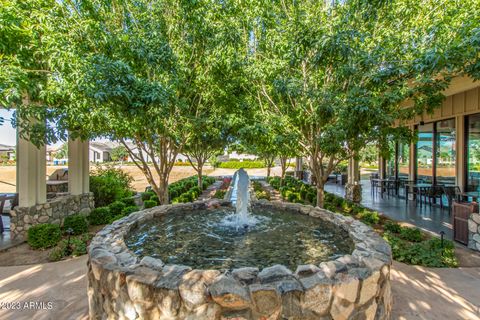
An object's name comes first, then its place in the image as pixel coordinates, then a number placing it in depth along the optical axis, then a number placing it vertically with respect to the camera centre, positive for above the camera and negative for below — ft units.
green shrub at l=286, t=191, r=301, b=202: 29.38 -4.23
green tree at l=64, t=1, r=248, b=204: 13.84 +6.03
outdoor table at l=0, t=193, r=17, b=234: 20.97 -3.26
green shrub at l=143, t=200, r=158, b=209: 25.46 -4.30
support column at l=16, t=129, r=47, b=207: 19.69 -1.06
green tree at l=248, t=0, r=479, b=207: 15.31 +6.31
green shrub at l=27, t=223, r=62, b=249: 17.26 -5.08
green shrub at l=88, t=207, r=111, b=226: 22.58 -4.94
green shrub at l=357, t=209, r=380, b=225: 22.26 -4.92
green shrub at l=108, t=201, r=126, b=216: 24.11 -4.48
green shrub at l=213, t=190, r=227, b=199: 33.62 -4.53
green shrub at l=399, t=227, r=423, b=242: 18.05 -5.12
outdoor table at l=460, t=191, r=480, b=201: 22.08 -2.98
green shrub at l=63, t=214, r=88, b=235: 19.93 -4.96
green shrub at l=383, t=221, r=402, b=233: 19.76 -5.09
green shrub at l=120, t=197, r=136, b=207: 26.71 -4.29
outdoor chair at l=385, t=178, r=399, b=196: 37.52 -3.74
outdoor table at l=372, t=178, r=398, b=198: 36.96 -3.45
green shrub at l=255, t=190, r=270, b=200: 33.55 -4.54
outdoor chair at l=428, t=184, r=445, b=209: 28.60 -3.58
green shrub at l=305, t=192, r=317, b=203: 29.37 -4.29
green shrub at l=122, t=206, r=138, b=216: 23.01 -4.45
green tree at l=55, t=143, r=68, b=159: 86.50 +2.63
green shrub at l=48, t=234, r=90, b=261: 15.66 -5.55
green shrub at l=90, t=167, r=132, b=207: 29.37 -3.45
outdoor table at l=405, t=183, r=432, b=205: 29.48 -3.22
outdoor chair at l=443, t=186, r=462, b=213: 26.82 -3.33
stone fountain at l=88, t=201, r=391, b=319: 6.99 -3.77
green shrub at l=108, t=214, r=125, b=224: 22.84 -5.11
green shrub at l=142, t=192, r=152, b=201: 30.25 -4.17
